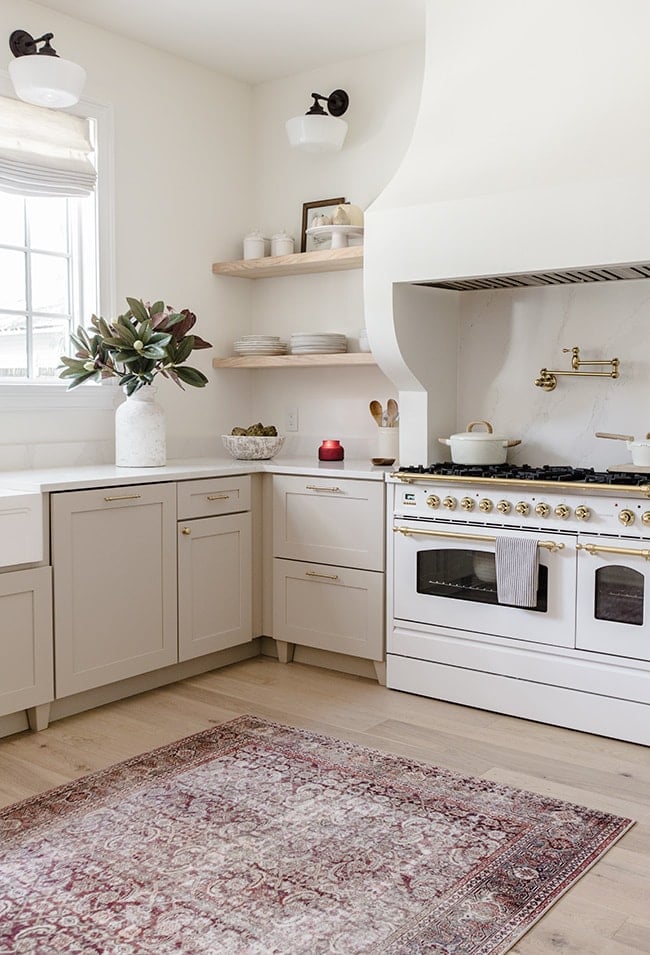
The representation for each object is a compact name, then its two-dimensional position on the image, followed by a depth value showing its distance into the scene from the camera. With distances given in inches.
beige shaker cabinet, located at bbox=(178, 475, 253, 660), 145.7
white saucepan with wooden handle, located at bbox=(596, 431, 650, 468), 125.1
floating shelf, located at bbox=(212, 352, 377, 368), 160.2
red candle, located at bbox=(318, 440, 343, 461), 163.8
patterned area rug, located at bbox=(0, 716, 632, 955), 80.0
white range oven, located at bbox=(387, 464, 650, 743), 121.6
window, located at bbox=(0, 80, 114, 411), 150.6
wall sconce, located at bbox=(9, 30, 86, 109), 137.4
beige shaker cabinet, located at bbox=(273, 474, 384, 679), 146.7
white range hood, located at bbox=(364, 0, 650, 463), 118.9
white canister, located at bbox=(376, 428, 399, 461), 157.4
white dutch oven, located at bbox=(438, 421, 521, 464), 138.9
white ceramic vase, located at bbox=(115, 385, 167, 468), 149.2
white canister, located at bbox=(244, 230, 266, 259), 178.5
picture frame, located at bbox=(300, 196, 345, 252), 172.7
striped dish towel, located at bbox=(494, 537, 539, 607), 127.5
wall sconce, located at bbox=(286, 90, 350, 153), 164.2
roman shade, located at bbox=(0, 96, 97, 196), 143.6
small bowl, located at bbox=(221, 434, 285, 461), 162.7
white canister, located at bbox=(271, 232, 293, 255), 175.2
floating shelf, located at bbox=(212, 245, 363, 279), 161.2
